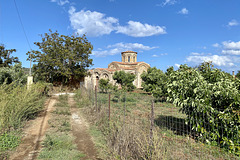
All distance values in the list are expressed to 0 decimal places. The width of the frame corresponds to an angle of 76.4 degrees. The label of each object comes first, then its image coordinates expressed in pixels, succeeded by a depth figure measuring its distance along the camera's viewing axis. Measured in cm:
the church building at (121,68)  3108
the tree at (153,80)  1639
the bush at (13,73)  1352
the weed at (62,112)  905
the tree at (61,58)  2081
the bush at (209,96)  430
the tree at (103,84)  1912
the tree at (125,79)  2119
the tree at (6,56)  2699
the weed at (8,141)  441
